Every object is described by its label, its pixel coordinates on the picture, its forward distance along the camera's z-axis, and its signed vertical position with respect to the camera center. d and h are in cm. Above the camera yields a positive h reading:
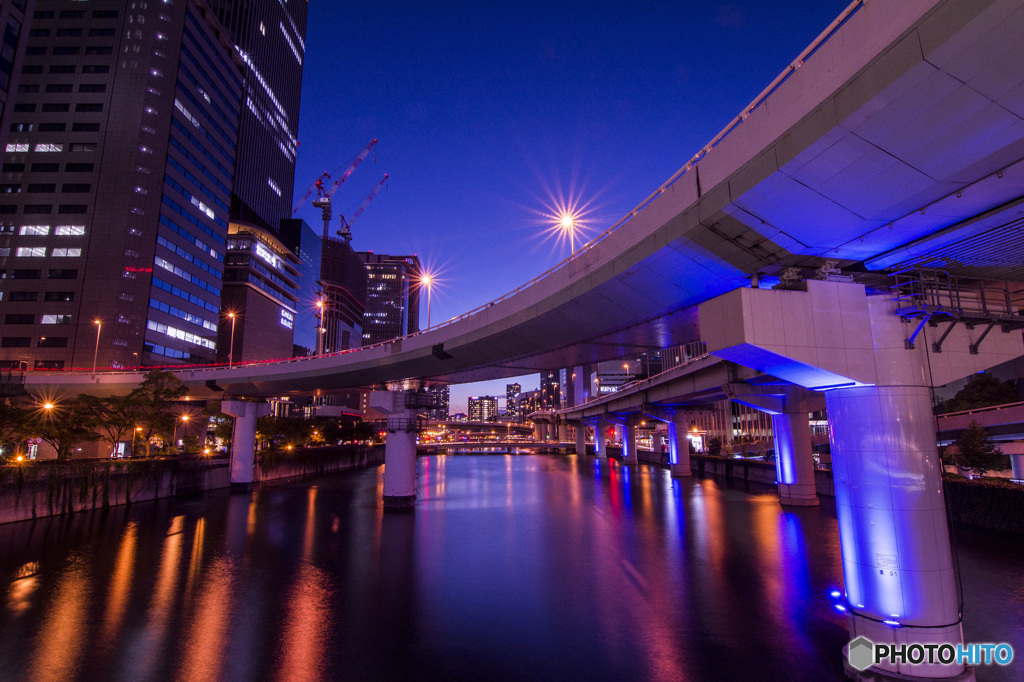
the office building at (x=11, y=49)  4481 +3502
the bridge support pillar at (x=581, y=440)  12194 -367
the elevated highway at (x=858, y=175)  675 +457
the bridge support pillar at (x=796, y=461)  3541 -268
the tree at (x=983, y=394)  5847 +355
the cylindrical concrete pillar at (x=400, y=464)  3659 -286
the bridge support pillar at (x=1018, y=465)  3855 -331
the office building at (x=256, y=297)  12394 +3470
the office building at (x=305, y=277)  16675 +5310
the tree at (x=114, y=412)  3853 +119
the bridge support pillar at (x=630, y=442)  8831 -306
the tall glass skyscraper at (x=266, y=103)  14838 +11055
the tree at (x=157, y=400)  4141 +232
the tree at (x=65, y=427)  3566 +4
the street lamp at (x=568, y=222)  3400 +1418
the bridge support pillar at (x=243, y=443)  4684 -157
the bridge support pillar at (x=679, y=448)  6169 -296
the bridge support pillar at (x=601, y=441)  10592 -355
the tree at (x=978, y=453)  3419 -209
